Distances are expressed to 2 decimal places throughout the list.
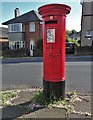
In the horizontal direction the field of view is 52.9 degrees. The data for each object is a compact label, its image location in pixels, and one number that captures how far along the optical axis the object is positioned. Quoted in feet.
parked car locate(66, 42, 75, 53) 44.54
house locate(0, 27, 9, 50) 64.27
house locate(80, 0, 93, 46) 47.68
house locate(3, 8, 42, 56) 45.87
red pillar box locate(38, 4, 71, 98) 7.81
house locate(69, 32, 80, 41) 112.13
